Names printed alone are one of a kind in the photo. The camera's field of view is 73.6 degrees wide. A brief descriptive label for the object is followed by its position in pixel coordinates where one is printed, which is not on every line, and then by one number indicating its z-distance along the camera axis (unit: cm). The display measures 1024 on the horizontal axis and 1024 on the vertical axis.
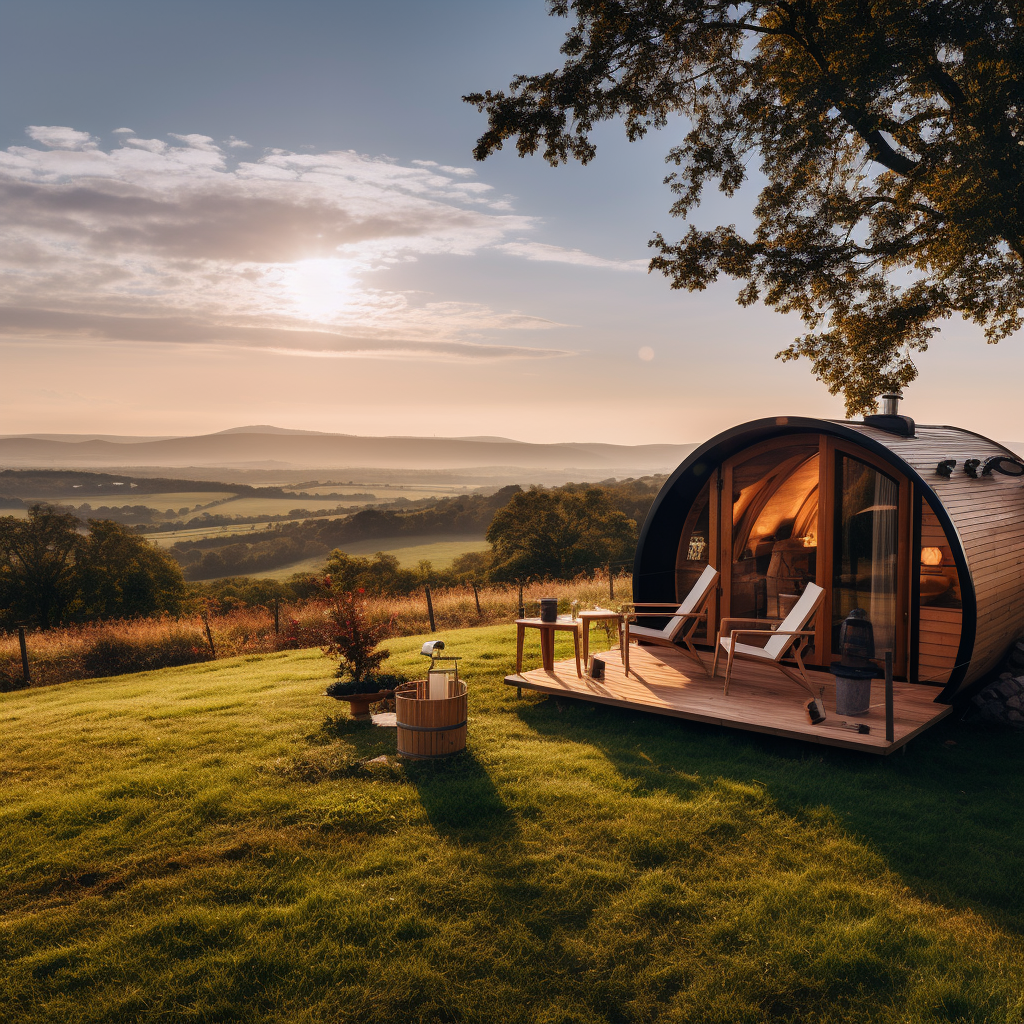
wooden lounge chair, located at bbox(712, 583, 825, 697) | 638
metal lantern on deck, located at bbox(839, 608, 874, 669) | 636
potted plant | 703
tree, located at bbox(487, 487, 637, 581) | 2770
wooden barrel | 564
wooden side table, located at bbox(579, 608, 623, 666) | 748
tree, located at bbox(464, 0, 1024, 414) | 911
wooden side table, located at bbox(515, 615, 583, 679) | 737
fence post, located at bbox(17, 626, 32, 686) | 1094
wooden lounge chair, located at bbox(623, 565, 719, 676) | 756
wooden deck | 571
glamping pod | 669
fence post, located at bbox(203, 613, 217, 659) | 1249
